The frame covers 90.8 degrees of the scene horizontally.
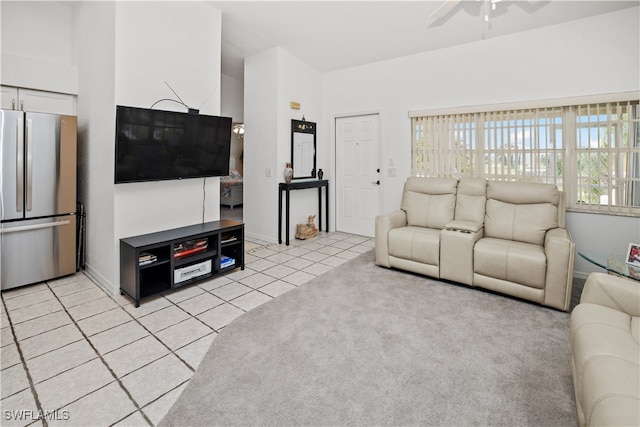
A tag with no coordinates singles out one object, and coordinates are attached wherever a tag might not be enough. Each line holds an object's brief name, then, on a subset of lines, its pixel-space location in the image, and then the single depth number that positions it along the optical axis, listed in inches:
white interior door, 198.8
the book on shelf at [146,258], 103.9
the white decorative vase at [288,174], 182.1
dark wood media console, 104.0
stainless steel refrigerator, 109.7
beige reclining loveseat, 103.7
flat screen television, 104.9
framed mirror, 191.6
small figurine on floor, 193.6
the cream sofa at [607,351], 40.4
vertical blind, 127.8
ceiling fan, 91.4
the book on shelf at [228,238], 133.4
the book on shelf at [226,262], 130.3
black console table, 178.2
